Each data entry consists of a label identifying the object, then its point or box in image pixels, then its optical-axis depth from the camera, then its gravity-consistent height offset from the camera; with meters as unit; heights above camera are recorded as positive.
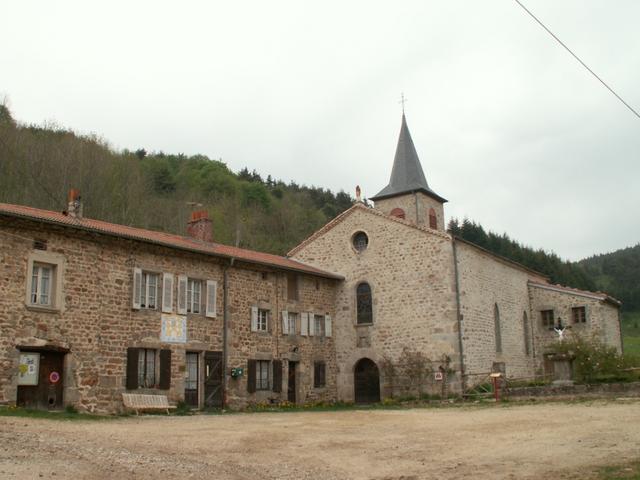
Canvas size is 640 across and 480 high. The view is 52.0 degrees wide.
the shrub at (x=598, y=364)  19.53 -0.16
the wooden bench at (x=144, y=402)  17.16 -0.92
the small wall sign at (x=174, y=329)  18.72 +1.07
